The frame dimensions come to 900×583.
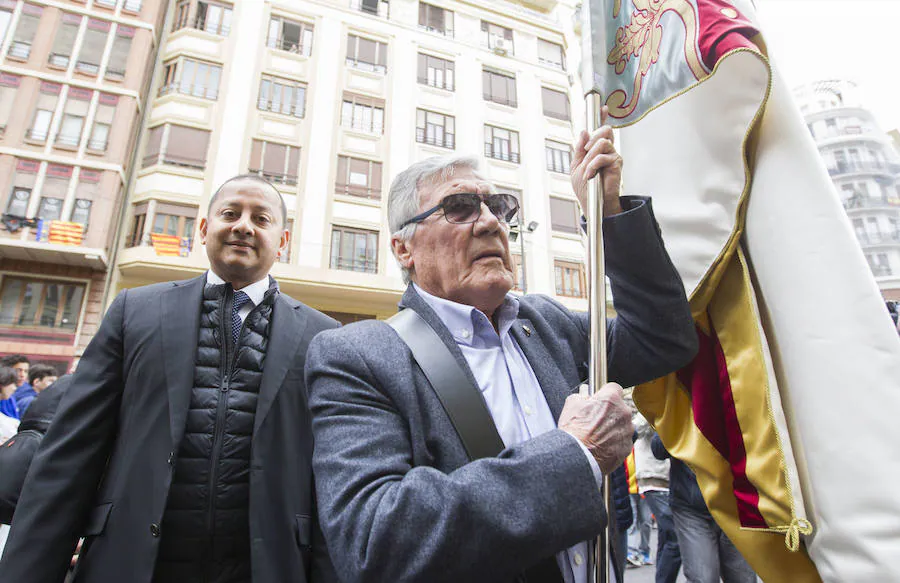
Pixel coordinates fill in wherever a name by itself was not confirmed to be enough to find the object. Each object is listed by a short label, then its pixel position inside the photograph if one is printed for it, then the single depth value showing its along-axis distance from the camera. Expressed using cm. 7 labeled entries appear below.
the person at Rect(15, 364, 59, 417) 574
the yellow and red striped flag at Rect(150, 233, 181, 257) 1391
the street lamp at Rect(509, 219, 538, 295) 1419
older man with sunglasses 100
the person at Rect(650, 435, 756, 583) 315
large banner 110
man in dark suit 165
